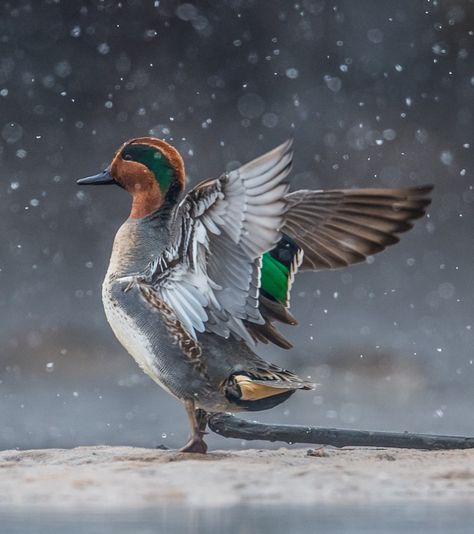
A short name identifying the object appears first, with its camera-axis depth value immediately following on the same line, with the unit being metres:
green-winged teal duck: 10.82
